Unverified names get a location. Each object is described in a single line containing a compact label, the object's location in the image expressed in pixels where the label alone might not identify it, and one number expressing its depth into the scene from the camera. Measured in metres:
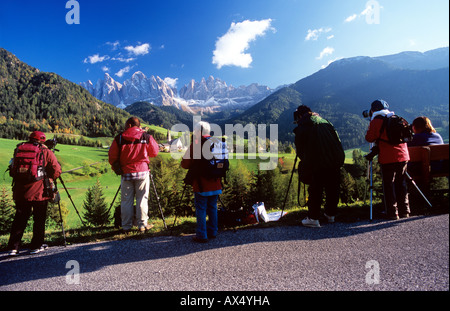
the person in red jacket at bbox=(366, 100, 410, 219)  6.00
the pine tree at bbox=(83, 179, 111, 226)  46.13
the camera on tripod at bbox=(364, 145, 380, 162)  6.29
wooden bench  6.94
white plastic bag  6.83
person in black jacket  5.91
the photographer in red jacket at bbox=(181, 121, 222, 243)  5.57
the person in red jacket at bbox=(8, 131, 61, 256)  5.70
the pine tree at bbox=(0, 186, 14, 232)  36.66
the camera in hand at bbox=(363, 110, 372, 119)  6.81
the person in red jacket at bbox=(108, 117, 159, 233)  6.52
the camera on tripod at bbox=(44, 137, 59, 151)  6.50
